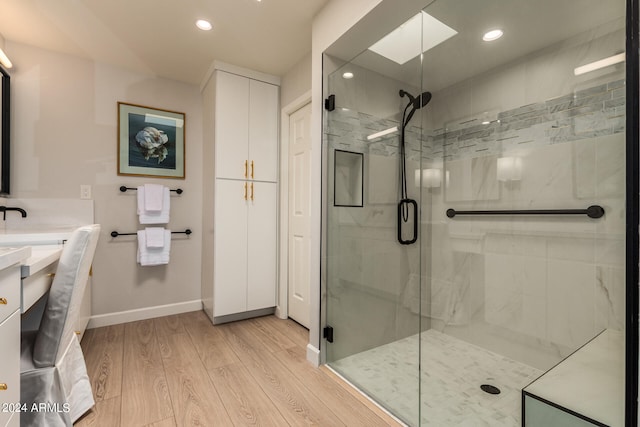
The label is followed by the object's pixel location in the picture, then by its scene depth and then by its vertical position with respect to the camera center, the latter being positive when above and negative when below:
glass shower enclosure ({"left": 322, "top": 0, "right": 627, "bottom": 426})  1.30 +0.06
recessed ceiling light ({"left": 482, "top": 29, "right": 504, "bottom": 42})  1.59 +0.97
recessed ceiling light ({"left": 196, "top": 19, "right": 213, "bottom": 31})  2.08 +1.33
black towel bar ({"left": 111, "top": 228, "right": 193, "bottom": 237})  2.65 -0.19
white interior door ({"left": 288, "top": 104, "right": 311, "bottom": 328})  2.63 -0.01
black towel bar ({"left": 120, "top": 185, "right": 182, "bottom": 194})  2.66 +0.22
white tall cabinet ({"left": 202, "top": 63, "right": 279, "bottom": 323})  2.65 +0.19
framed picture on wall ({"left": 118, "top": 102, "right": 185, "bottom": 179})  2.71 +0.67
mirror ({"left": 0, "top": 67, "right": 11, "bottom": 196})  2.15 +0.59
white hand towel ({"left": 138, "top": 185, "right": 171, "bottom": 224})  2.69 +0.01
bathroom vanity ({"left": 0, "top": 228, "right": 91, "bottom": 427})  0.85 -0.30
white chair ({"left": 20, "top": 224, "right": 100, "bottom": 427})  1.17 -0.55
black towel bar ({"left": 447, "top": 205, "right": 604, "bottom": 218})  1.23 +0.02
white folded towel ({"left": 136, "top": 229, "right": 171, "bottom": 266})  2.69 -0.35
